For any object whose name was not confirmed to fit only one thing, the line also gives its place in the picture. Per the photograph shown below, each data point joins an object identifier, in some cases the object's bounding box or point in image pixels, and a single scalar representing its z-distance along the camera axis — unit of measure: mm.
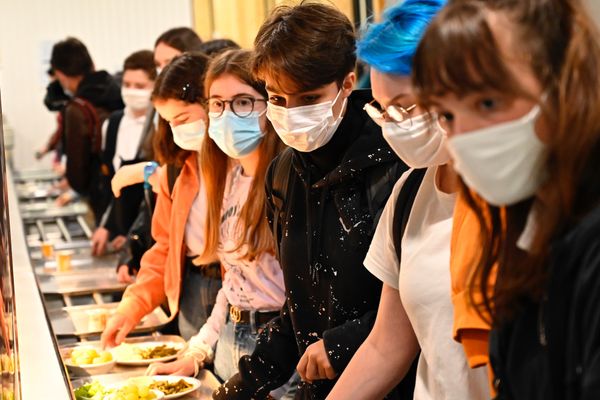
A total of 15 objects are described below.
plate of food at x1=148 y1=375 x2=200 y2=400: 2895
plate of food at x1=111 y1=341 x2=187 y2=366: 3352
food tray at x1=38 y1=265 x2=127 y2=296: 4684
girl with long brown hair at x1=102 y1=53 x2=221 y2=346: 3336
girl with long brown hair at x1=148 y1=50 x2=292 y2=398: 2828
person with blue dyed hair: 1753
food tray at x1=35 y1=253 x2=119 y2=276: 5170
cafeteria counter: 2615
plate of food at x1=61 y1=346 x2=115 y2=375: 3229
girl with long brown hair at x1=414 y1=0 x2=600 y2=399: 1083
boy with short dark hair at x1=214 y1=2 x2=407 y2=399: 2203
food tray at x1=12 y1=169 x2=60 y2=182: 10284
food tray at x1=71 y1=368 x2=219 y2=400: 2912
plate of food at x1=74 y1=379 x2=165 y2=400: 2824
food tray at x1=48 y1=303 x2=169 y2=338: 3826
